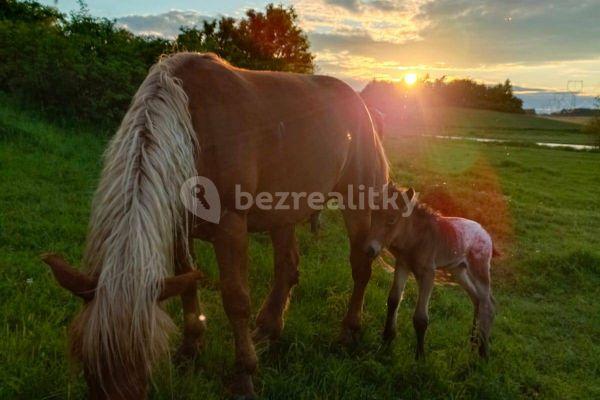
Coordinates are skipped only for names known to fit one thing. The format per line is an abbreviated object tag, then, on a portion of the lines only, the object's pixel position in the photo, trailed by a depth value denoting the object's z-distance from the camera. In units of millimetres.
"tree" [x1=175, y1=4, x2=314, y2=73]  21906
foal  4570
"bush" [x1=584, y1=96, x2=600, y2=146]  39388
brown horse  2211
